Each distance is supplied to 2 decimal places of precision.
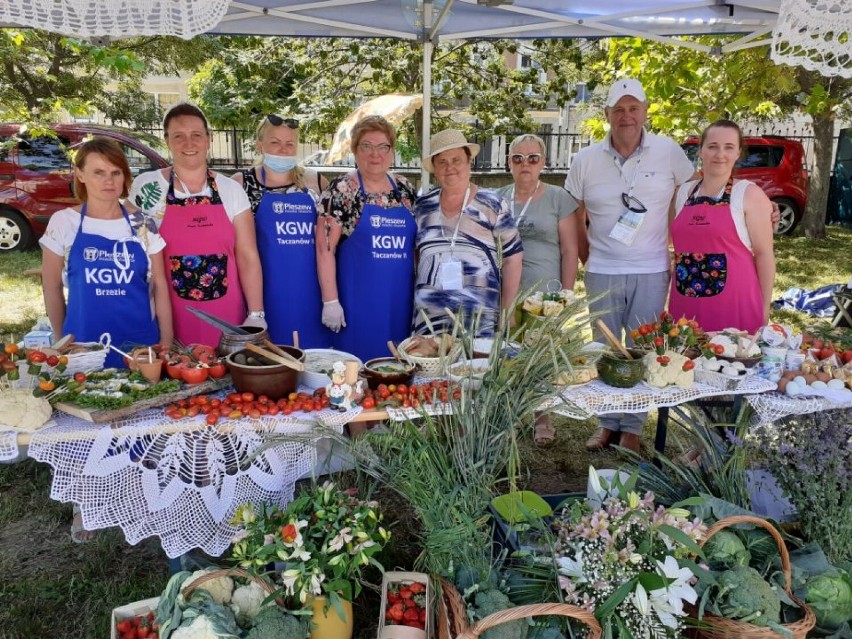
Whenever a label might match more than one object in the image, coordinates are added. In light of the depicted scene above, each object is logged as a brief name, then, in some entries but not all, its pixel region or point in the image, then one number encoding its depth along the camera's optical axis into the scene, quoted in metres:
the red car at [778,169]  10.44
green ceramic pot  2.38
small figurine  2.14
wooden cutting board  1.98
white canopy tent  4.31
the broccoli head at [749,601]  1.84
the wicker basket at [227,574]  1.87
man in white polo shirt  3.33
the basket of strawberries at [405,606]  1.88
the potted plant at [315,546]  1.90
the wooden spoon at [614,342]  2.28
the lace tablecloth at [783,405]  2.39
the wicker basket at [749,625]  1.81
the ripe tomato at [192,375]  2.20
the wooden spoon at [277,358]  2.15
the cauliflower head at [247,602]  1.91
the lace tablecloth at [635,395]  2.32
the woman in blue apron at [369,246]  3.13
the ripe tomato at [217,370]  2.24
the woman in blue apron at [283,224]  3.19
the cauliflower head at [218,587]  1.93
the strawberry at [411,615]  1.92
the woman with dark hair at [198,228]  2.88
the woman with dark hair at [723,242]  2.99
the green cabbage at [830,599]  2.01
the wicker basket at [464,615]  1.61
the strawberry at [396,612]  1.91
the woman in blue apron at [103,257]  2.68
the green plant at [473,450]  1.85
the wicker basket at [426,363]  2.37
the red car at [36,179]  8.13
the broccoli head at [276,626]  1.79
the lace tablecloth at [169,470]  2.00
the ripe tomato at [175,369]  2.21
